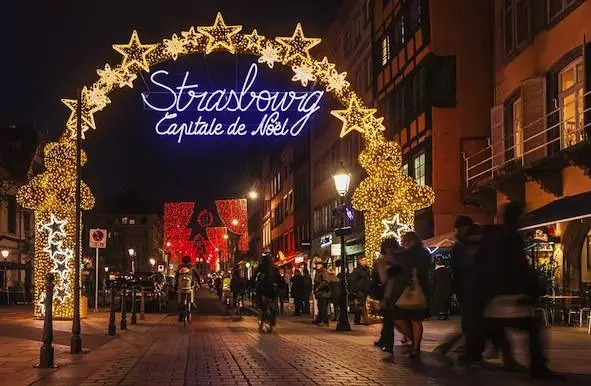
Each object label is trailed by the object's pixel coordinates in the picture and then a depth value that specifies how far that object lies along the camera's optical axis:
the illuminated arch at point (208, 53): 23.00
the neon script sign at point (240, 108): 24.36
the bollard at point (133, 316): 24.95
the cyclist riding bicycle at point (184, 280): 24.89
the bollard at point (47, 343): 12.31
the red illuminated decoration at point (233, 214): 65.56
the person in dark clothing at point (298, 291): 34.00
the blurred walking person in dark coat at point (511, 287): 9.96
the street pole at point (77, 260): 14.59
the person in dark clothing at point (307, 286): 33.97
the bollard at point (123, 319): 21.61
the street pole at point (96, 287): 31.71
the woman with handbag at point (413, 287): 13.08
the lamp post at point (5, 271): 51.95
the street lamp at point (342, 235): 21.33
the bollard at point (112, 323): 19.00
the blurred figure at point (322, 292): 24.66
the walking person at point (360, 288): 22.86
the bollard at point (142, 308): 27.57
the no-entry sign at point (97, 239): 28.55
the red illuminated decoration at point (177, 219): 63.91
